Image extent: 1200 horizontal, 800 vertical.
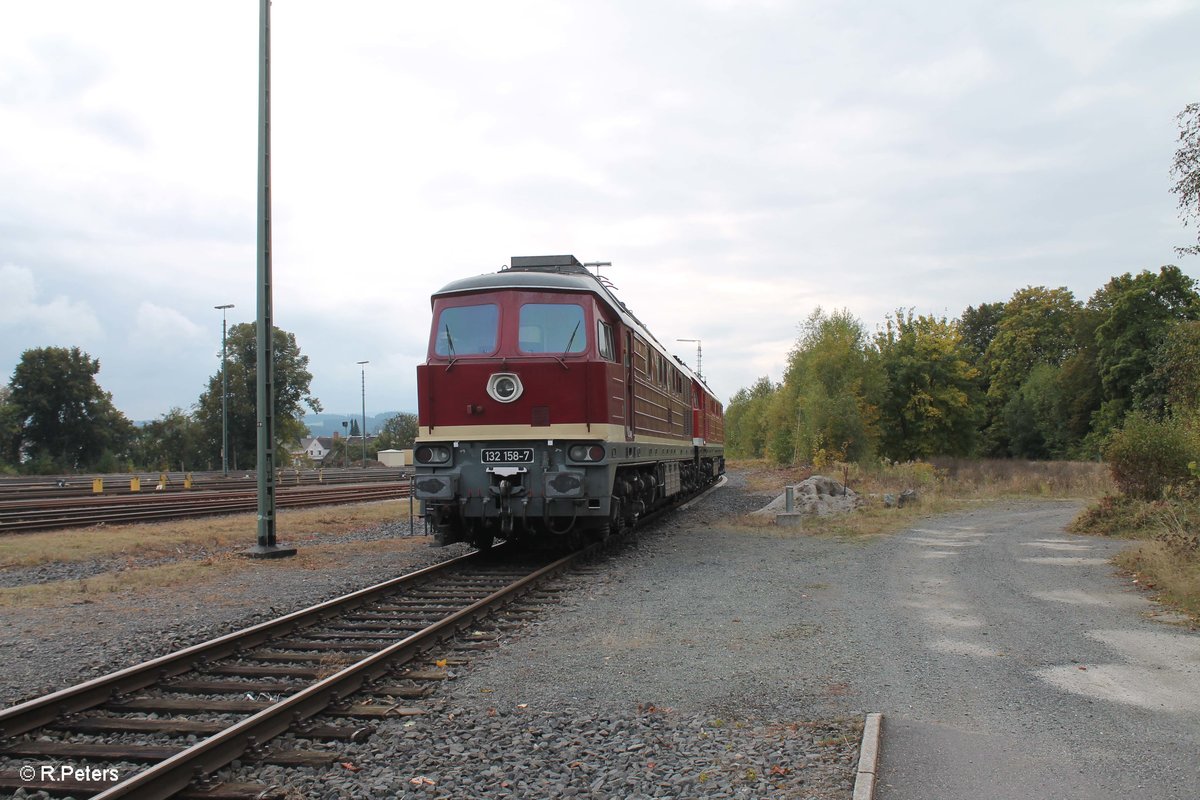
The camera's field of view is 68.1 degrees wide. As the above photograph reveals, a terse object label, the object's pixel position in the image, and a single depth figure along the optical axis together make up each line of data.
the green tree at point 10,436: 59.56
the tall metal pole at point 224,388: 43.53
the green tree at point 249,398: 68.56
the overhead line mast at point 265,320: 12.42
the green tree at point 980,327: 72.75
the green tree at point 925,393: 47.58
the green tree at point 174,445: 73.44
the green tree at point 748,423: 68.50
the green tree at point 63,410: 61.94
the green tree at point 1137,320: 45.22
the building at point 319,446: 152.38
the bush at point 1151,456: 14.78
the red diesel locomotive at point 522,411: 10.65
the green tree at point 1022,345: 63.91
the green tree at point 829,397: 39.81
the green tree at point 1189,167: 11.80
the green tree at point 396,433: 114.45
